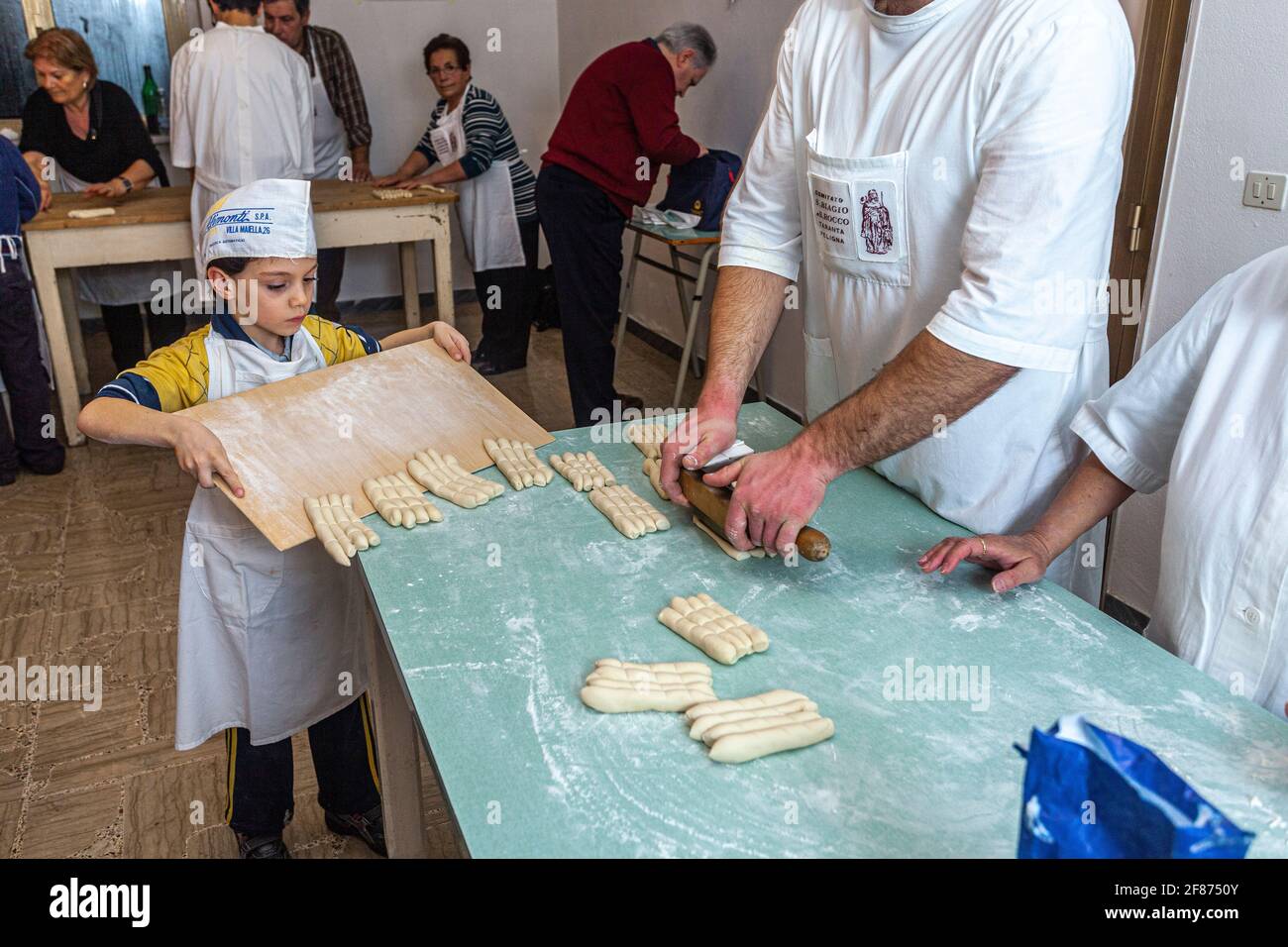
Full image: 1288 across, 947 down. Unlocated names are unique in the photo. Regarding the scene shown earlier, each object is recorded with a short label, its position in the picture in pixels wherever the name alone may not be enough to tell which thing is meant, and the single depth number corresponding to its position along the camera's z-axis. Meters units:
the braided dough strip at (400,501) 1.70
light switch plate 2.43
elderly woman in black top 4.86
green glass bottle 6.26
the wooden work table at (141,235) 4.49
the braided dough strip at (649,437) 1.99
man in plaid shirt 5.93
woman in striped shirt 5.48
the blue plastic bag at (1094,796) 0.72
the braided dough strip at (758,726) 1.10
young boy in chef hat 1.89
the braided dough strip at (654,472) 1.81
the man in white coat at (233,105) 4.52
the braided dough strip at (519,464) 1.87
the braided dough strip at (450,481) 1.78
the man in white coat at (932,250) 1.47
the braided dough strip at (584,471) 1.85
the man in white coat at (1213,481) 1.28
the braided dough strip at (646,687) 1.19
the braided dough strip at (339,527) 1.61
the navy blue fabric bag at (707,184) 4.56
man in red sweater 4.21
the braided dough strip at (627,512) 1.66
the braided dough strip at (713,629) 1.29
